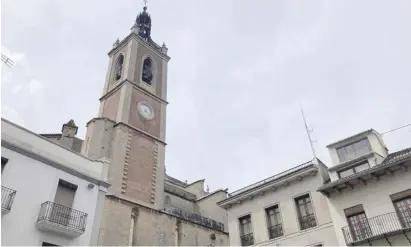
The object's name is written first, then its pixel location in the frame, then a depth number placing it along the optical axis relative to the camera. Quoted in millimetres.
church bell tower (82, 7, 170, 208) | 27031
